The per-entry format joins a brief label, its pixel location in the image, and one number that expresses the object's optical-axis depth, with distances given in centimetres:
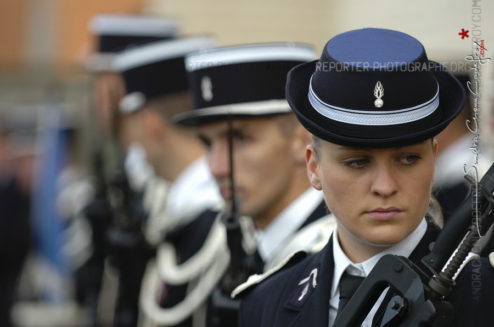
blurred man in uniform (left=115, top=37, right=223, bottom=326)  1048
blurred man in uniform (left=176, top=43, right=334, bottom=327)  825
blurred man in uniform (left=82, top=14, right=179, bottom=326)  1332
